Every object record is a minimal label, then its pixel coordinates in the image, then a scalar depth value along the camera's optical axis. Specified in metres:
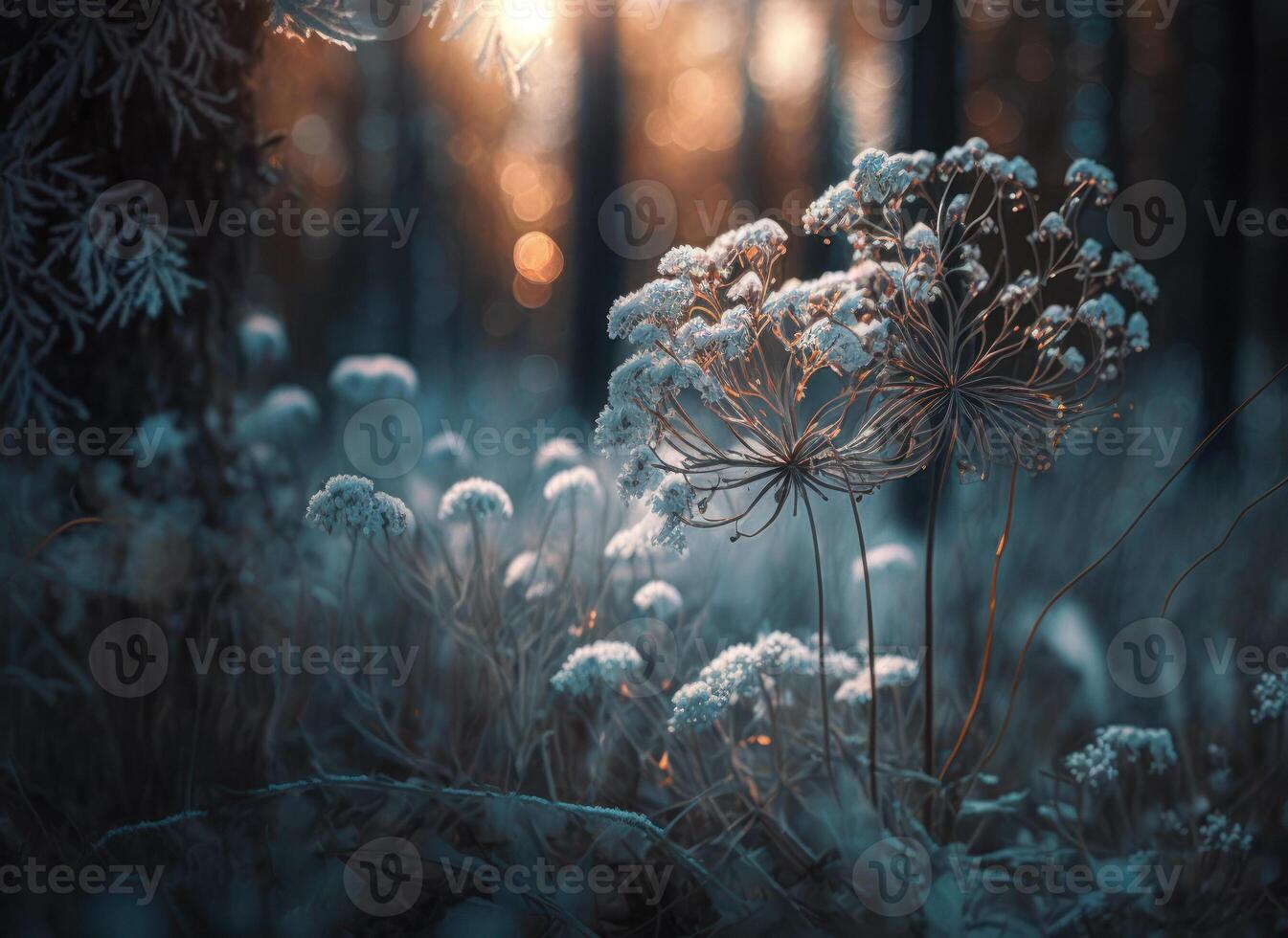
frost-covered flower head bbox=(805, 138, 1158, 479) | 2.18
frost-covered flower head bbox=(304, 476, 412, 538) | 2.29
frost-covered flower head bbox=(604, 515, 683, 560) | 2.85
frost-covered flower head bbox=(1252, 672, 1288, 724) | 2.51
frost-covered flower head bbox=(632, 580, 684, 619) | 2.91
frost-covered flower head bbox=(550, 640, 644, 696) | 2.44
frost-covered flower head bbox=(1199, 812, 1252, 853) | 2.43
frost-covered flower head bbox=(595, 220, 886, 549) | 2.10
